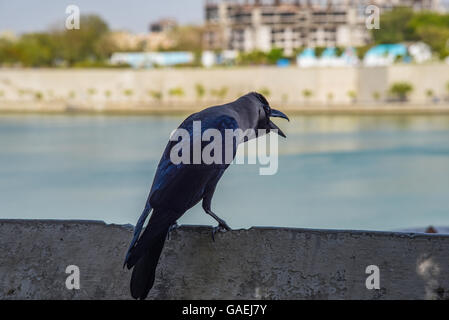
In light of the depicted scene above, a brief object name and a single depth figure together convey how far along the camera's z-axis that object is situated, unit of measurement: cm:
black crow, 268
